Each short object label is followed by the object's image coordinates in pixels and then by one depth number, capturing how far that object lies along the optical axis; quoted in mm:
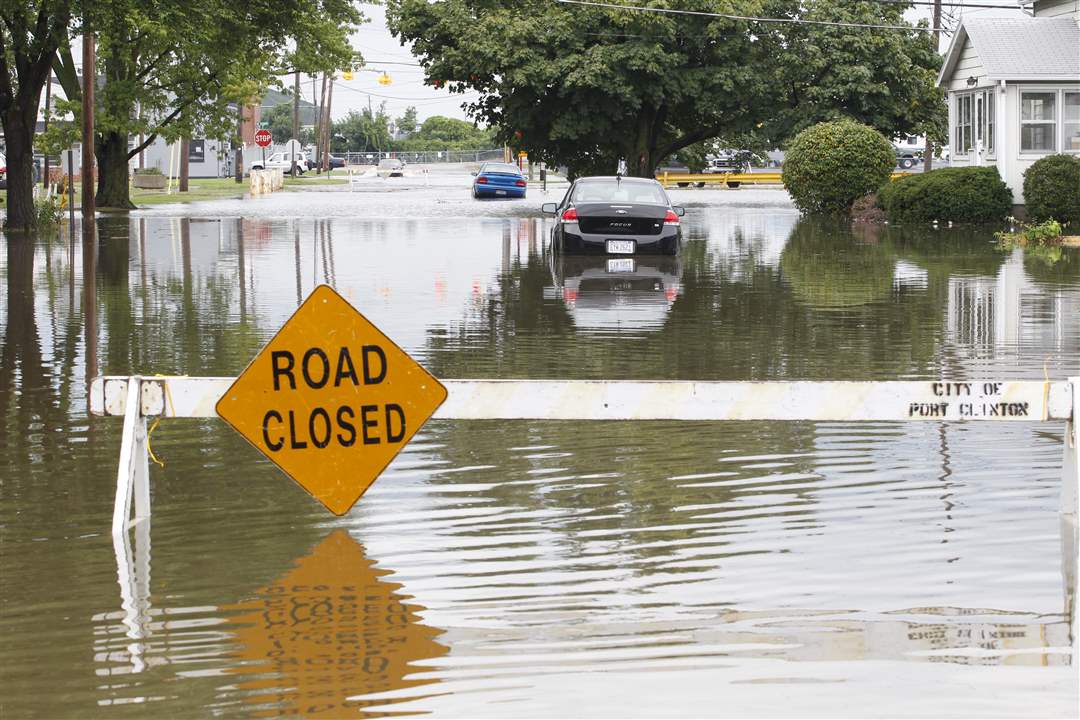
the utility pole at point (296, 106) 92669
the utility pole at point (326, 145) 102300
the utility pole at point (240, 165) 81750
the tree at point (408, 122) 182750
